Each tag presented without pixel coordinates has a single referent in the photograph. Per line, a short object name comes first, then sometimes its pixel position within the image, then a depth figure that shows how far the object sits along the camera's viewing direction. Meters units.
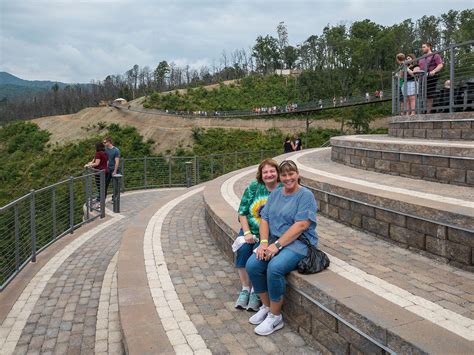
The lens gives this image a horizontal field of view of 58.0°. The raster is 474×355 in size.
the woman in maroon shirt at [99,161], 11.78
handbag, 4.08
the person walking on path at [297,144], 19.02
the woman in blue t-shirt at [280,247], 4.05
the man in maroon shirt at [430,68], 9.91
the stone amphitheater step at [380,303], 2.95
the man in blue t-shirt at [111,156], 12.51
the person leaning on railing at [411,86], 10.38
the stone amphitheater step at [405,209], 4.36
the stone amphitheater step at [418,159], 5.96
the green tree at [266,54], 112.59
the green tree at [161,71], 124.78
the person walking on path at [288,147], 18.30
